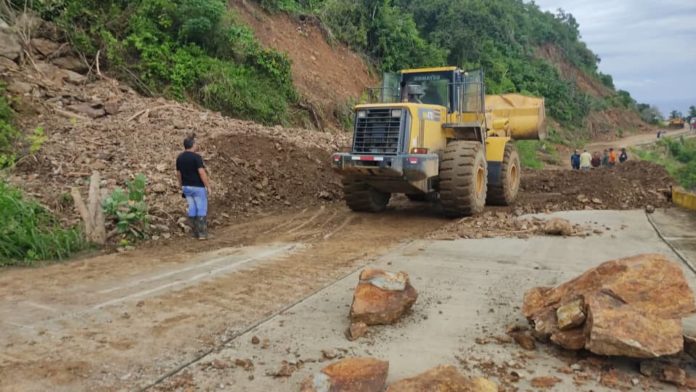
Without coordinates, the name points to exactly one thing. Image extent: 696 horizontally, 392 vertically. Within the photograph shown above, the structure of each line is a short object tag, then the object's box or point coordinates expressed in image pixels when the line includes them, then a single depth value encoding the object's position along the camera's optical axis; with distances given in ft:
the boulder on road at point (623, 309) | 12.37
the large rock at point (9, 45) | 41.47
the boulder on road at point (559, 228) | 28.43
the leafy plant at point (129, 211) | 27.17
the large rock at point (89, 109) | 40.83
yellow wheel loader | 31.40
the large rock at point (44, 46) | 44.98
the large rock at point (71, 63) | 46.03
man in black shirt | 27.84
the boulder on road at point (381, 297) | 15.84
